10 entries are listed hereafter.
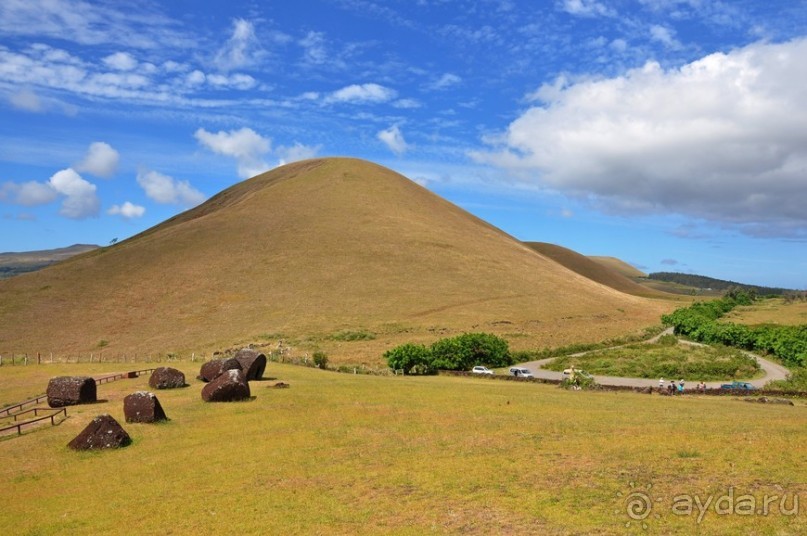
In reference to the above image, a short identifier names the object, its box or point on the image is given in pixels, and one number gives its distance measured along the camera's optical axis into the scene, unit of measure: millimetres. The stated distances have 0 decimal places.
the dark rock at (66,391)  33688
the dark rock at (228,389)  34062
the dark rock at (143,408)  28969
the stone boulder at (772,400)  36312
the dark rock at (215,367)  40719
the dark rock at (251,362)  41969
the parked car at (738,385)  47375
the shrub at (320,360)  57250
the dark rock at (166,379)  38656
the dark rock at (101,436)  25203
